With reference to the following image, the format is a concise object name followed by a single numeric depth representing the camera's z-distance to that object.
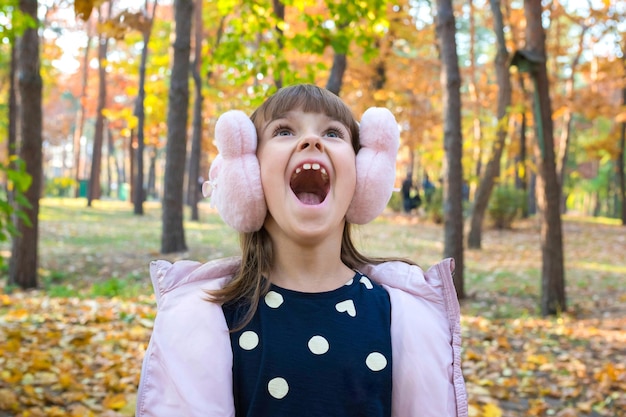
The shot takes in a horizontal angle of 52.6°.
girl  1.70
